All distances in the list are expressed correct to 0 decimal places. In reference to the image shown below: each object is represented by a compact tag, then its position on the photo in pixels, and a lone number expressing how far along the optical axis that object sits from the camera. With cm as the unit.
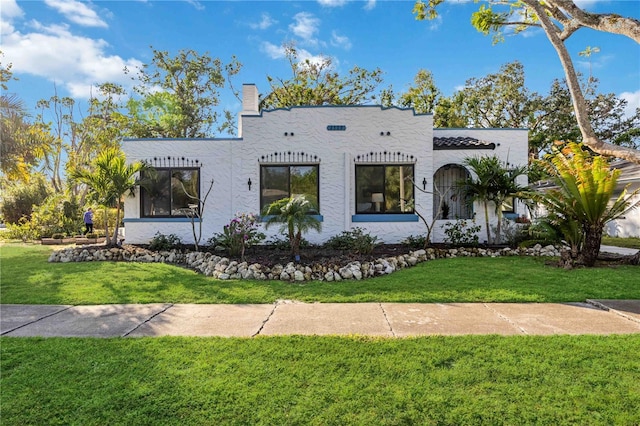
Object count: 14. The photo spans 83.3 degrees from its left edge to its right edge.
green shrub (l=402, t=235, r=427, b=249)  1146
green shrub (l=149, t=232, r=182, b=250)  1139
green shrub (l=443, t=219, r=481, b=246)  1201
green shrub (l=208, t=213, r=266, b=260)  945
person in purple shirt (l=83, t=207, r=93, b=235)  1714
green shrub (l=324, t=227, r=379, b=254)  1005
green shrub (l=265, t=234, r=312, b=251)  1115
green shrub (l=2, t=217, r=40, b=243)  1733
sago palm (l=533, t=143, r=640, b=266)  846
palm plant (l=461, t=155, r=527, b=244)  1140
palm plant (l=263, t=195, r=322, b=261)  870
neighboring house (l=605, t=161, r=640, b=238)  1522
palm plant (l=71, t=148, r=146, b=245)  1095
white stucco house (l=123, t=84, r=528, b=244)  1218
